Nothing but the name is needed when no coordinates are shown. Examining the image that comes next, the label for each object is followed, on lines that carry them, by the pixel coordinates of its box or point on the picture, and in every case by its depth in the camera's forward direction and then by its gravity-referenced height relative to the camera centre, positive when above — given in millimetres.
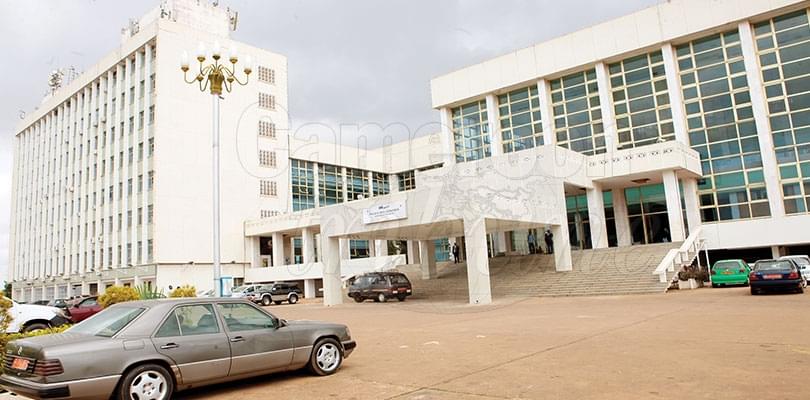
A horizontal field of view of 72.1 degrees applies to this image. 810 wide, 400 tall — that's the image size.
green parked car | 23297 -994
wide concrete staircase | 23889 -729
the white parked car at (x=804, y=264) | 22891 -847
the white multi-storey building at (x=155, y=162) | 45062 +11203
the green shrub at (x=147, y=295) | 20078 -181
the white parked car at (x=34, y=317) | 15214 -562
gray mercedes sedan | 5816 -728
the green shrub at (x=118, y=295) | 18125 -97
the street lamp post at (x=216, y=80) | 14266 +5340
